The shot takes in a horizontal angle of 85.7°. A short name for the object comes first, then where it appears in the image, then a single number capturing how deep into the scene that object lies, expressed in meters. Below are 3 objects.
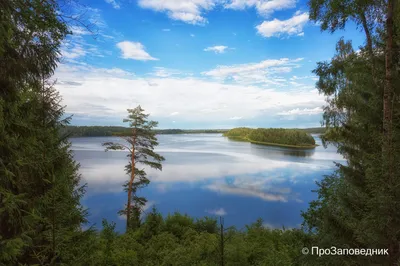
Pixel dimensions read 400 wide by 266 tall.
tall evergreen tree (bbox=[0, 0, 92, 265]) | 2.77
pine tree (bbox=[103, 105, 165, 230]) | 12.66
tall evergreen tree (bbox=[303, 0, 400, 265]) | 3.27
